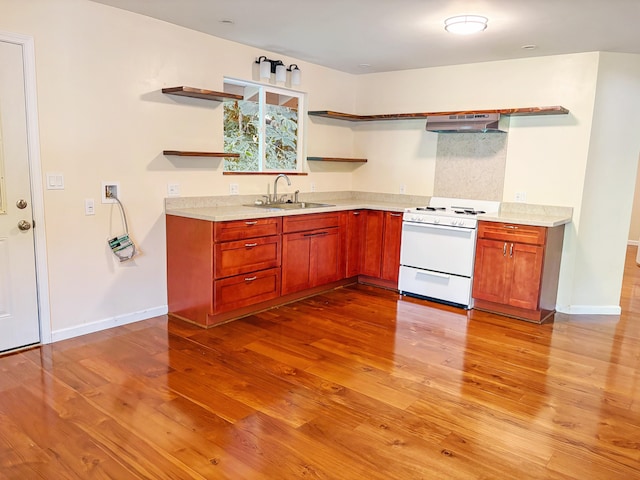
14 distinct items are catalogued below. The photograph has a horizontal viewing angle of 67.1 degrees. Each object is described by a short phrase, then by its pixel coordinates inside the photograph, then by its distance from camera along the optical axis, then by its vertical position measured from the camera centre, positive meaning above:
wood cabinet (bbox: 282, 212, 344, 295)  4.32 -0.73
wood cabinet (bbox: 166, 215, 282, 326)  3.72 -0.76
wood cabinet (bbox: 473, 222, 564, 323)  4.04 -0.76
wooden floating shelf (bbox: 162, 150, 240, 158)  3.82 +0.12
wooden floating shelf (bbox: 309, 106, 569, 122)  4.18 +0.63
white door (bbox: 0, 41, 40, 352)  3.01 -0.35
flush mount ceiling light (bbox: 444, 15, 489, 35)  3.25 +1.05
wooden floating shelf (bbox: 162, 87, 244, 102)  3.65 +0.59
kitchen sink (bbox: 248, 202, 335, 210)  4.72 -0.32
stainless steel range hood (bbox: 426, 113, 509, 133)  4.39 +0.52
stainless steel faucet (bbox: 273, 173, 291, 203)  4.69 -0.13
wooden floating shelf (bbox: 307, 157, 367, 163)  5.19 +0.16
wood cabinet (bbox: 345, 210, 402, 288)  4.98 -0.72
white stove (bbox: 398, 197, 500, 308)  4.43 -0.68
